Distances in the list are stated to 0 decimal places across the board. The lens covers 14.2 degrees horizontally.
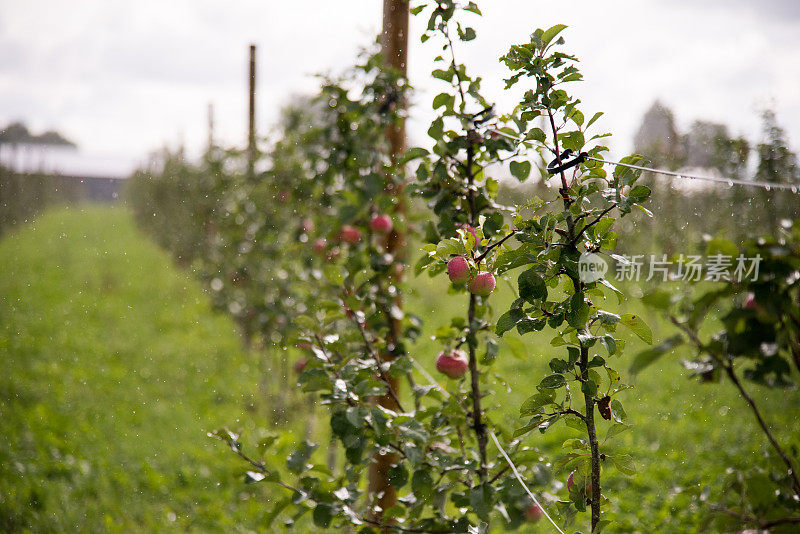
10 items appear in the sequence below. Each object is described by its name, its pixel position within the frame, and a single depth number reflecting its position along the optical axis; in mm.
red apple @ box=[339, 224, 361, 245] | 8278
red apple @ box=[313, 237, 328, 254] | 8882
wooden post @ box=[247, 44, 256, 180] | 8978
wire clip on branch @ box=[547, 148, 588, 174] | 7491
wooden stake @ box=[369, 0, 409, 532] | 8101
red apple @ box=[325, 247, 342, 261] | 8503
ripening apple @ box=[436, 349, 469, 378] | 7762
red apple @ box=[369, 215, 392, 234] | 8152
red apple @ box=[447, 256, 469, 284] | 7587
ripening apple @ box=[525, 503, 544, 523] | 7666
